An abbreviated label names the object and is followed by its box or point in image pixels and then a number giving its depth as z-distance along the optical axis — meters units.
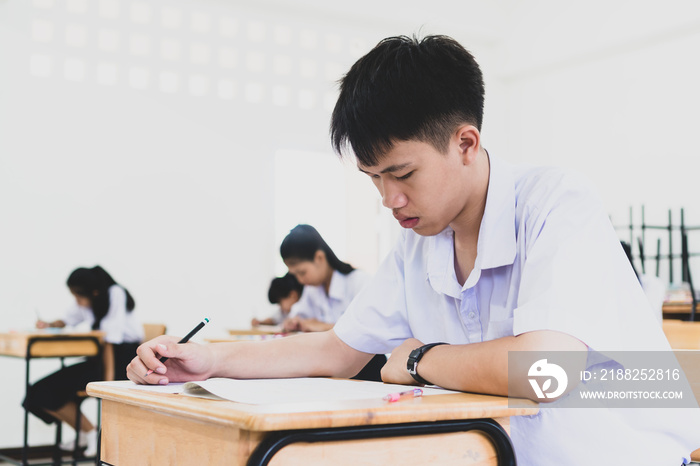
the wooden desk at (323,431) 0.77
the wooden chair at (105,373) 4.20
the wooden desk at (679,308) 4.73
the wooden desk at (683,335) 1.81
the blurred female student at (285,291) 5.11
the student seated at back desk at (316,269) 4.05
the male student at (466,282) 1.01
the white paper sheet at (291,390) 0.91
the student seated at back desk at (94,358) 4.24
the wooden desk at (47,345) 3.91
